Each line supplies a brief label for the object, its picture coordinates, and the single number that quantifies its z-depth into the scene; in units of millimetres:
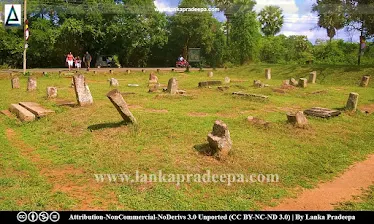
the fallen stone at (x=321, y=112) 10475
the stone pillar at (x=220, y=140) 6605
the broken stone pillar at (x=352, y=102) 11727
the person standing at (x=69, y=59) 27500
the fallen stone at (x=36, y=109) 10062
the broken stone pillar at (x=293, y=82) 19436
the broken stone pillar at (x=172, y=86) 14724
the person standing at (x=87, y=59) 28094
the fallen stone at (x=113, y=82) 18344
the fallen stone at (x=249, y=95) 13605
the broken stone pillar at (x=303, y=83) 18719
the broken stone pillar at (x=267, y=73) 25734
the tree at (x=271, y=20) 51719
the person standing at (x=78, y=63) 29297
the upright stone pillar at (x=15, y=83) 16830
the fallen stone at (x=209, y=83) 18250
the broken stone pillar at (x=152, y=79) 20942
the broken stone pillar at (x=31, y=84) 15531
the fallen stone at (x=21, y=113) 9834
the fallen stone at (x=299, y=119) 8945
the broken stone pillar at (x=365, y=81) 20453
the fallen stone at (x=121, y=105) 8172
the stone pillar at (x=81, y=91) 11227
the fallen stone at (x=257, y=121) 9066
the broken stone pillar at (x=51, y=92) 13188
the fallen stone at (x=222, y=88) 16631
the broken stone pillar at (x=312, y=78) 22078
